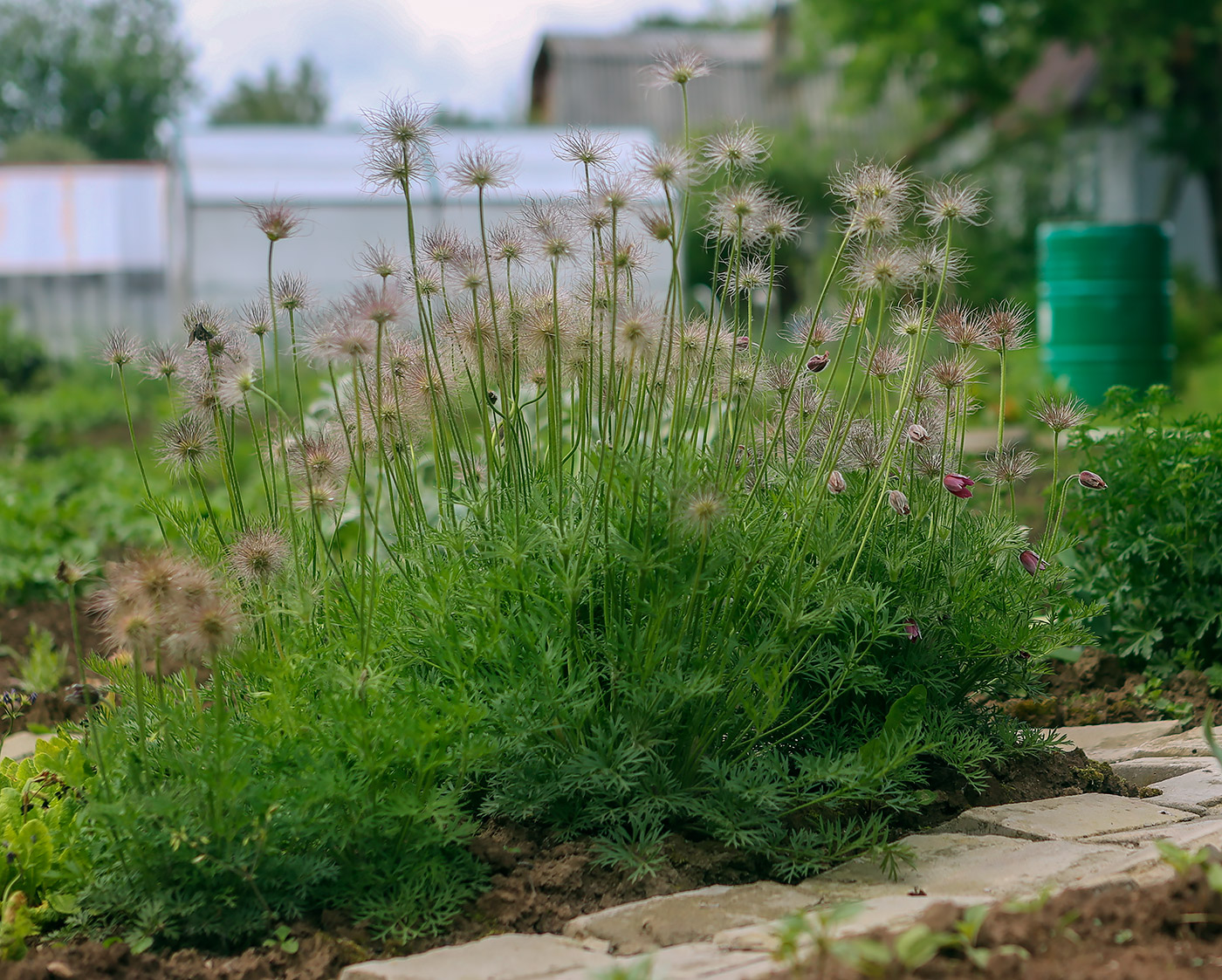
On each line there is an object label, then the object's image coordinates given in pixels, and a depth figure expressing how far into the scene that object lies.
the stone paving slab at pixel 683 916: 1.92
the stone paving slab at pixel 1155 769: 2.76
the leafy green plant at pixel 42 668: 4.00
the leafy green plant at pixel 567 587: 2.01
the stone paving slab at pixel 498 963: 1.77
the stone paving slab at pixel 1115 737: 2.97
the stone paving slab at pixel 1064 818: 2.32
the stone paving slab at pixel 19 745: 3.32
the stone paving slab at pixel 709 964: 1.66
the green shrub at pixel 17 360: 14.55
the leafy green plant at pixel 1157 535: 3.29
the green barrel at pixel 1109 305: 8.24
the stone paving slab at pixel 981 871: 2.00
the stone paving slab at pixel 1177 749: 2.90
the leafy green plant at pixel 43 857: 2.04
